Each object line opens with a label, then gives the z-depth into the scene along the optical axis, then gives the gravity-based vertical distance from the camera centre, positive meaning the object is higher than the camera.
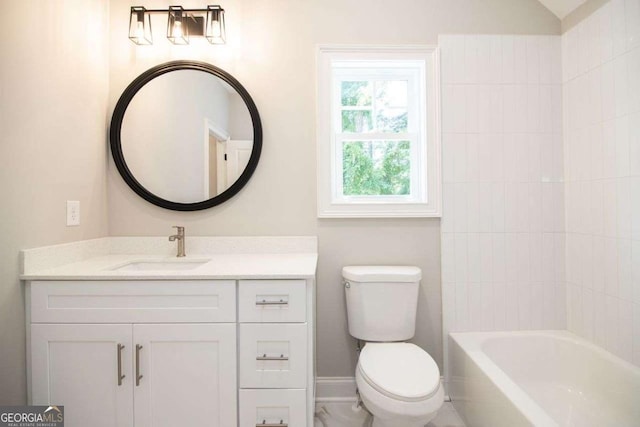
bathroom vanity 1.30 -0.53
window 1.84 +0.48
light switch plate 1.54 +0.02
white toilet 1.24 -0.65
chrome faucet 1.71 -0.13
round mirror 1.81 +0.45
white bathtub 1.34 -0.80
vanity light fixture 1.71 +1.03
